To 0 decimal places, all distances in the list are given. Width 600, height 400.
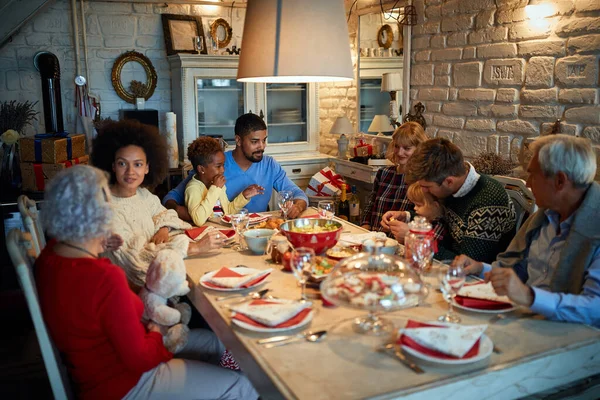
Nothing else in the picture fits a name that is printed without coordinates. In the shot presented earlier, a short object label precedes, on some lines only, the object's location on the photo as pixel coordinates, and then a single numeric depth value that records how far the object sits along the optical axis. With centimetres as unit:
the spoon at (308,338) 147
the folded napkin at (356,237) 240
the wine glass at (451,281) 156
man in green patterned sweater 227
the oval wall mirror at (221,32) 525
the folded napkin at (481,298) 168
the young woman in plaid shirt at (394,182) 305
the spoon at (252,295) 181
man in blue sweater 339
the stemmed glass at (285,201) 286
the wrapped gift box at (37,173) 377
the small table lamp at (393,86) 444
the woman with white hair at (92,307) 154
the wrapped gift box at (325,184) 478
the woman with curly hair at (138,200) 225
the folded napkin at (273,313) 155
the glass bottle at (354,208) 451
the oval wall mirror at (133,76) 505
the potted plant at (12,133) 391
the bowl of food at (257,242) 230
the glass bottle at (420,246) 184
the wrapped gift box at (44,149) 376
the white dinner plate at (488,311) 165
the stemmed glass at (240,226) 244
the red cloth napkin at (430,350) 134
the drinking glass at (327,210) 264
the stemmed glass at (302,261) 163
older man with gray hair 158
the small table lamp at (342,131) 508
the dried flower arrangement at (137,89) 512
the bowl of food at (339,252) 218
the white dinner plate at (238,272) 186
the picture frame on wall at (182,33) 511
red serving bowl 217
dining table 127
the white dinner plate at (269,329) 152
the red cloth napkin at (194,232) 257
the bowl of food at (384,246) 223
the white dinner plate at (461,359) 132
